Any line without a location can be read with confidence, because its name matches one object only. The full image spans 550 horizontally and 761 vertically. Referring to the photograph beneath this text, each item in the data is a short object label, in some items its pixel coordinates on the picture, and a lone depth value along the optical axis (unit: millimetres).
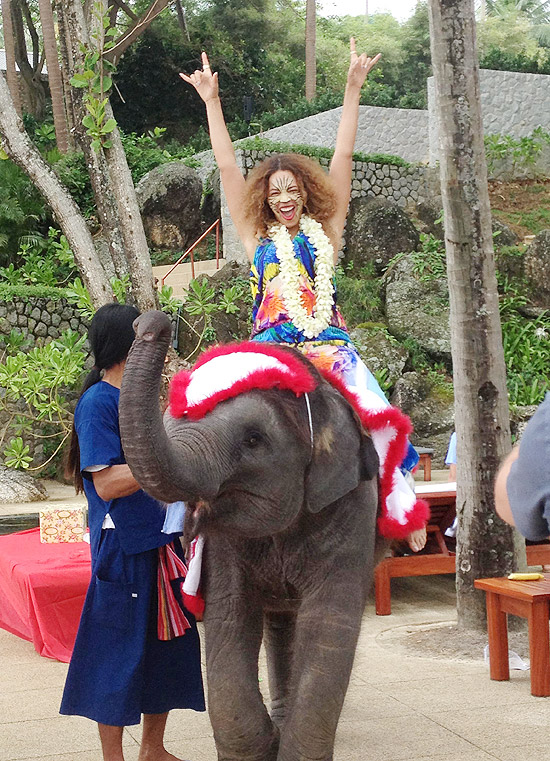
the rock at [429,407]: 15464
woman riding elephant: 3688
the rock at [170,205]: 20781
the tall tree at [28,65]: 28047
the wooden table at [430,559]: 6562
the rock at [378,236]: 19516
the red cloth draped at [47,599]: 5598
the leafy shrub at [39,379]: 12758
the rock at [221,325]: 16625
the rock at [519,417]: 14281
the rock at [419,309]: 17344
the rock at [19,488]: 13344
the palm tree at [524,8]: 46062
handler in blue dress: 3492
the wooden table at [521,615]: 4582
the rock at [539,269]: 18062
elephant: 2883
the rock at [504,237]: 18781
